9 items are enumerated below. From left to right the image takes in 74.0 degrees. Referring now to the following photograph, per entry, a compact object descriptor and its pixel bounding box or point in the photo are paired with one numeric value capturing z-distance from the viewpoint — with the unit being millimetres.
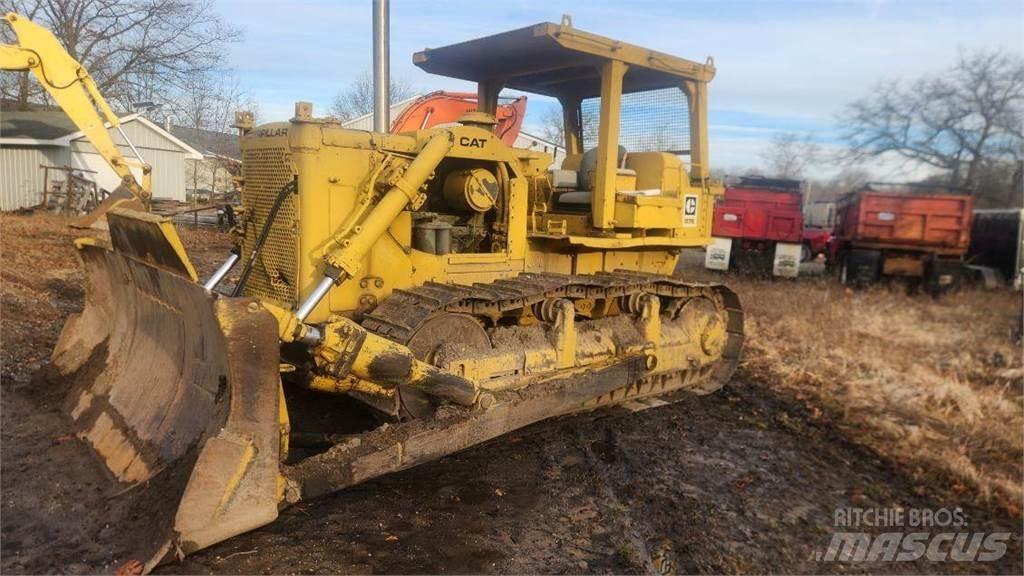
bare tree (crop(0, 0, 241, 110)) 24766
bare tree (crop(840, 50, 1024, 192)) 29406
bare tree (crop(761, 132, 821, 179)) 63475
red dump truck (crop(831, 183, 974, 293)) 14625
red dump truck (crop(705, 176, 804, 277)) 15945
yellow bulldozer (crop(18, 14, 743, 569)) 3301
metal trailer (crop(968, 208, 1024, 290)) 15086
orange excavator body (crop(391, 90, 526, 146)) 6934
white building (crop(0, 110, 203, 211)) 22875
